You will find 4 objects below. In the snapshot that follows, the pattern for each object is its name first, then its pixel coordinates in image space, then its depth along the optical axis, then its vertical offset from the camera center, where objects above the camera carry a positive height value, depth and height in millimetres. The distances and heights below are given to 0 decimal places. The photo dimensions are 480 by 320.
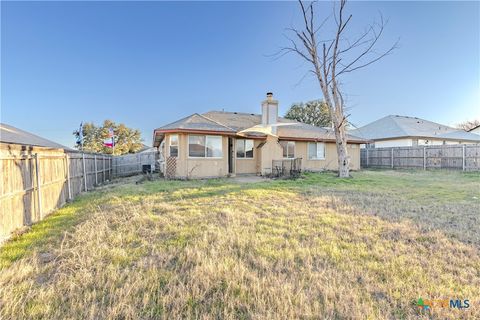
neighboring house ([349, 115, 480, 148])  23922 +2188
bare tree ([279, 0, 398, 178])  13359 +6362
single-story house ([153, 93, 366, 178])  11859 +711
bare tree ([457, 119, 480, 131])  46397 +5713
